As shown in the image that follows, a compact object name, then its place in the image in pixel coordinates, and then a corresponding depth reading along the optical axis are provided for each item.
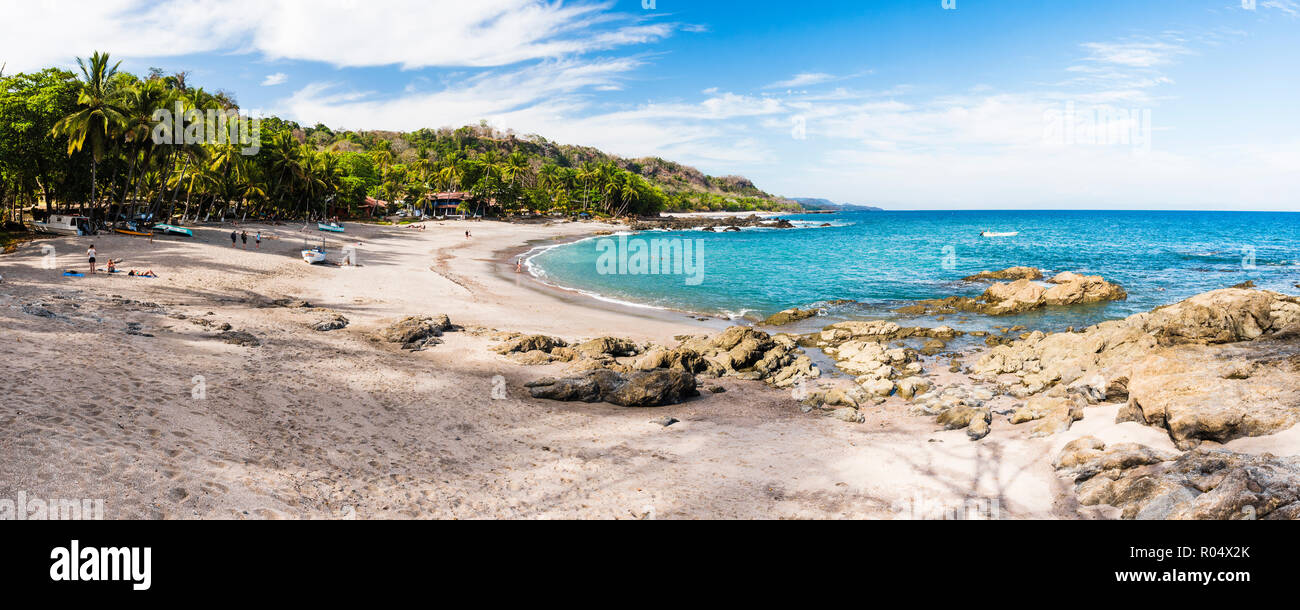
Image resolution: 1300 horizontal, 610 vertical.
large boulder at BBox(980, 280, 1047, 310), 32.44
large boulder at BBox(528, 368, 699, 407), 16.53
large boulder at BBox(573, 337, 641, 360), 21.25
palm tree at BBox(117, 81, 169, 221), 41.41
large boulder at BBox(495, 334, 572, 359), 21.27
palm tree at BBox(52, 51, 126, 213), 37.47
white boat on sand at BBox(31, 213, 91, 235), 39.09
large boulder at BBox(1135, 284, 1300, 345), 15.94
